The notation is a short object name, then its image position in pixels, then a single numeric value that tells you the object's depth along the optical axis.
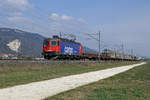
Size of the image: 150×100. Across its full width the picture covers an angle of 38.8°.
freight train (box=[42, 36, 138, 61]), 34.44
